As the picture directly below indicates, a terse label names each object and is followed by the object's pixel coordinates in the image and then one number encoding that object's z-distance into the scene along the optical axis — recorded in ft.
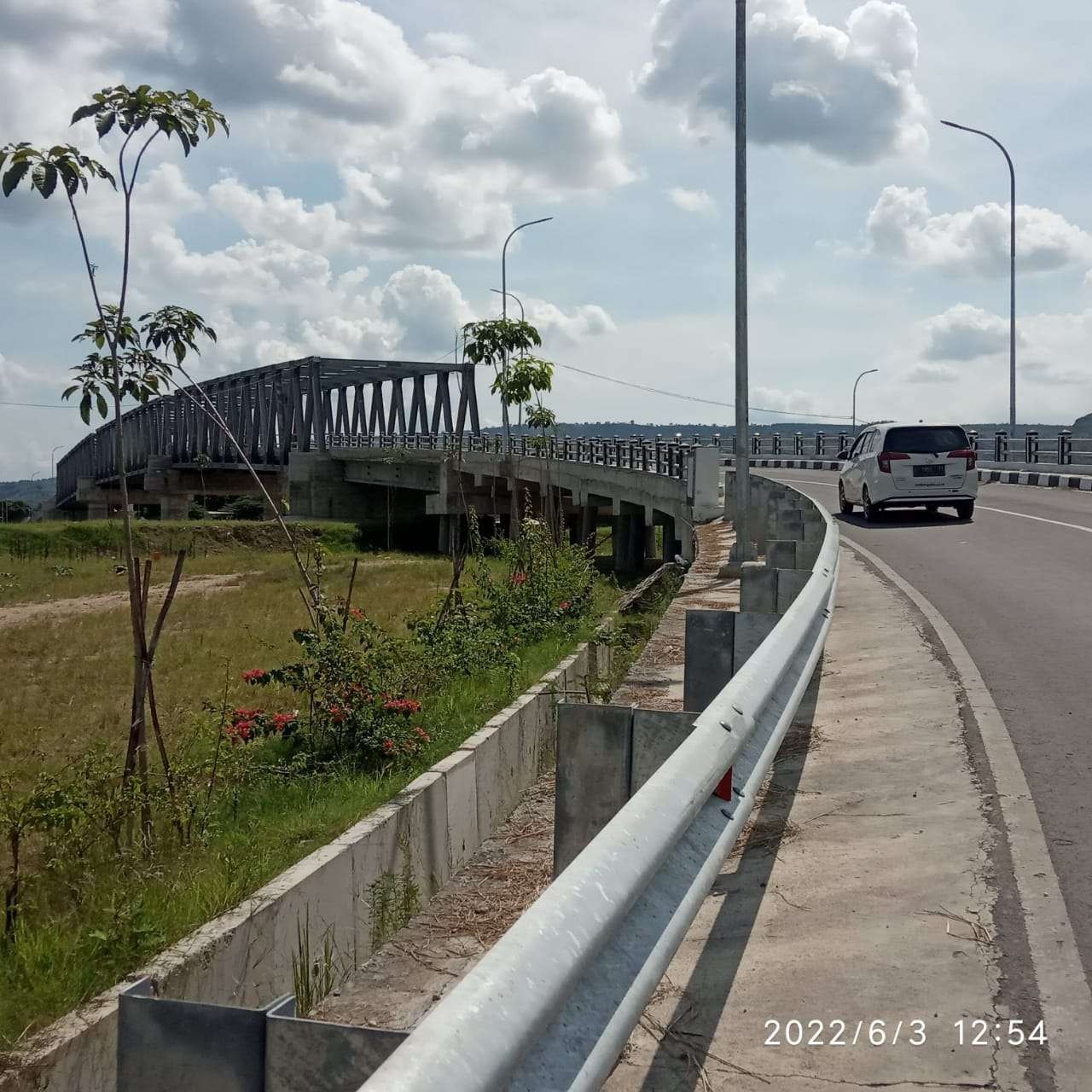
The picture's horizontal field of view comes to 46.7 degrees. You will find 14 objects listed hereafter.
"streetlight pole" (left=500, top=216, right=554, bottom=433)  148.87
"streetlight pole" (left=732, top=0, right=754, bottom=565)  48.34
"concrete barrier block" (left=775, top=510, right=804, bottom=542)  43.29
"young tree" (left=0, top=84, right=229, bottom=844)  21.06
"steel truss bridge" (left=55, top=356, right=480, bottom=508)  231.30
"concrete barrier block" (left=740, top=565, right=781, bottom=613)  21.09
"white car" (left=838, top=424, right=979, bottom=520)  67.46
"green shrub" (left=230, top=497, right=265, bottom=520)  248.52
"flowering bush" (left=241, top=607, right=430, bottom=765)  26.37
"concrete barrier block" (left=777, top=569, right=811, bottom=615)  21.13
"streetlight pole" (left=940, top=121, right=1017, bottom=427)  113.50
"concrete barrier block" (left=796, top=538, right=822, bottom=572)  32.50
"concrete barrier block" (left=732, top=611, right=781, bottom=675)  17.42
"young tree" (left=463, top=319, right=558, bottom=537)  62.90
